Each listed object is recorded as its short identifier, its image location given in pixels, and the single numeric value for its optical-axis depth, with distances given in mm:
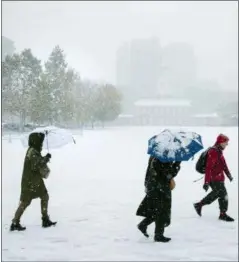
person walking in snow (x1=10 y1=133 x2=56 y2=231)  3552
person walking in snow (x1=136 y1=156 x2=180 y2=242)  5242
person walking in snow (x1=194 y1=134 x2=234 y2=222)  7117
